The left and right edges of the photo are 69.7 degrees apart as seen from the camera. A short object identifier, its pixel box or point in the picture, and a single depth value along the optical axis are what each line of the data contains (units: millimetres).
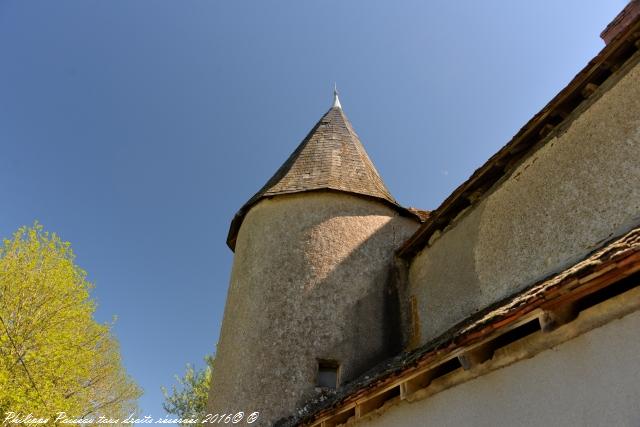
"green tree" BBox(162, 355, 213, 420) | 25797
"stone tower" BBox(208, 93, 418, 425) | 8711
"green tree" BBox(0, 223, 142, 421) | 12867
